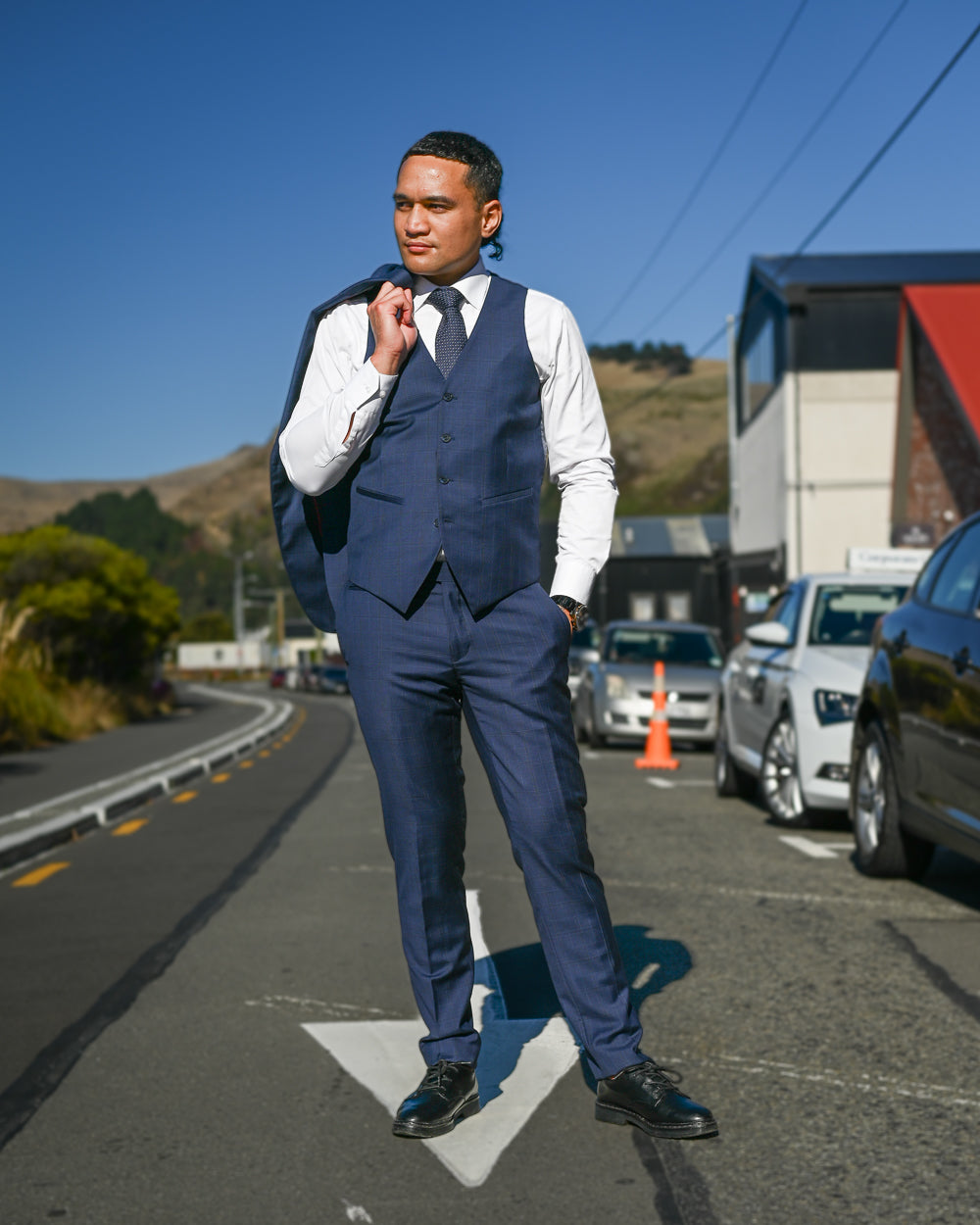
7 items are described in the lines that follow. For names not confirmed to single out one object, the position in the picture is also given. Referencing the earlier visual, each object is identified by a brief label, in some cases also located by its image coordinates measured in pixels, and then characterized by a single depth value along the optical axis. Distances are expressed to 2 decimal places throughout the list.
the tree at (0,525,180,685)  27.66
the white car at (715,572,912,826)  8.75
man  3.27
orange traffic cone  14.81
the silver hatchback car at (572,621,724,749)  17.25
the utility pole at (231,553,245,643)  96.04
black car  5.89
